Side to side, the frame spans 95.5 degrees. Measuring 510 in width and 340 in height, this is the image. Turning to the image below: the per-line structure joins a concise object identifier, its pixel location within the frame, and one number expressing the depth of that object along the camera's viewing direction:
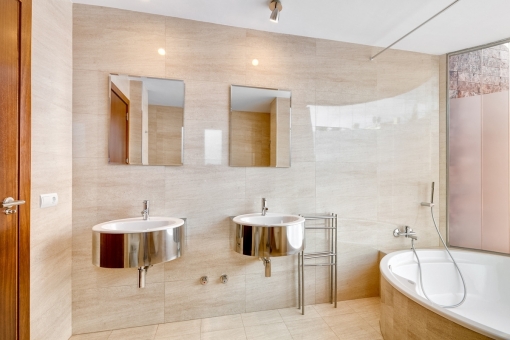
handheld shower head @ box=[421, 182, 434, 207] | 2.33
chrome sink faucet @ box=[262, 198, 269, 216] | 1.98
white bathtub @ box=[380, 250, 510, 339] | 1.87
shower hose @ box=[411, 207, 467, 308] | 1.94
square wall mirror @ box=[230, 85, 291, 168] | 2.03
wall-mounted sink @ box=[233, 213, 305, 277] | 1.63
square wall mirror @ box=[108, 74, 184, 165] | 1.83
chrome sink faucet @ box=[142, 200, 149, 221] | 1.76
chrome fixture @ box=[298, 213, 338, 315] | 2.13
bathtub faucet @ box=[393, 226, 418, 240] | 2.26
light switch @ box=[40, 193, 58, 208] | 1.44
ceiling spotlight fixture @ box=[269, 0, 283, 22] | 1.64
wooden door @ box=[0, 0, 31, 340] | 1.18
